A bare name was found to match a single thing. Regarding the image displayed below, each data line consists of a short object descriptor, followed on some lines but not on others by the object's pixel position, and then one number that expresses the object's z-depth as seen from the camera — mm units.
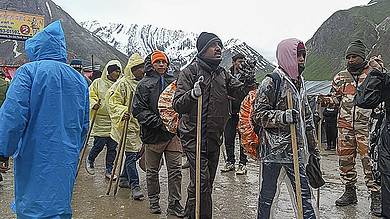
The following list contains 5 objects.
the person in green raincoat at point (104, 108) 8141
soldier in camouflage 6297
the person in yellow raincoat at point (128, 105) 6988
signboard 34000
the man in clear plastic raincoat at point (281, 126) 4461
